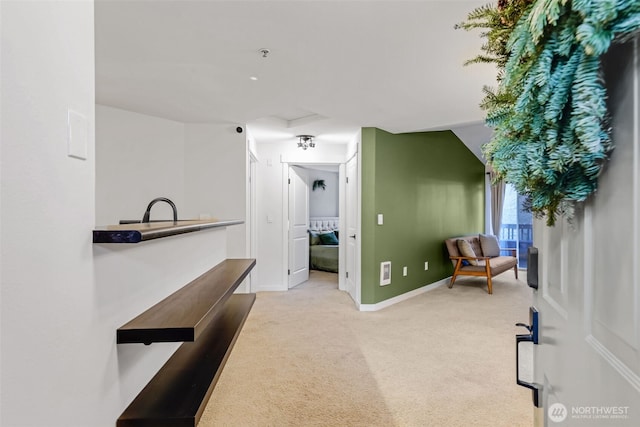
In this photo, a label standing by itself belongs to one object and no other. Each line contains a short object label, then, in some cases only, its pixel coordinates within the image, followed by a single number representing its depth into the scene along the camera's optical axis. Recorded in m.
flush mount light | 4.84
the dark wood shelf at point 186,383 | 0.97
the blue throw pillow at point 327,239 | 7.20
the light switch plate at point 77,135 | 0.74
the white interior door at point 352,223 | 4.57
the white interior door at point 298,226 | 5.39
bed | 6.73
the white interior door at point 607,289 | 0.52
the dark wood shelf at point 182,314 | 0.94
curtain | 6.93
